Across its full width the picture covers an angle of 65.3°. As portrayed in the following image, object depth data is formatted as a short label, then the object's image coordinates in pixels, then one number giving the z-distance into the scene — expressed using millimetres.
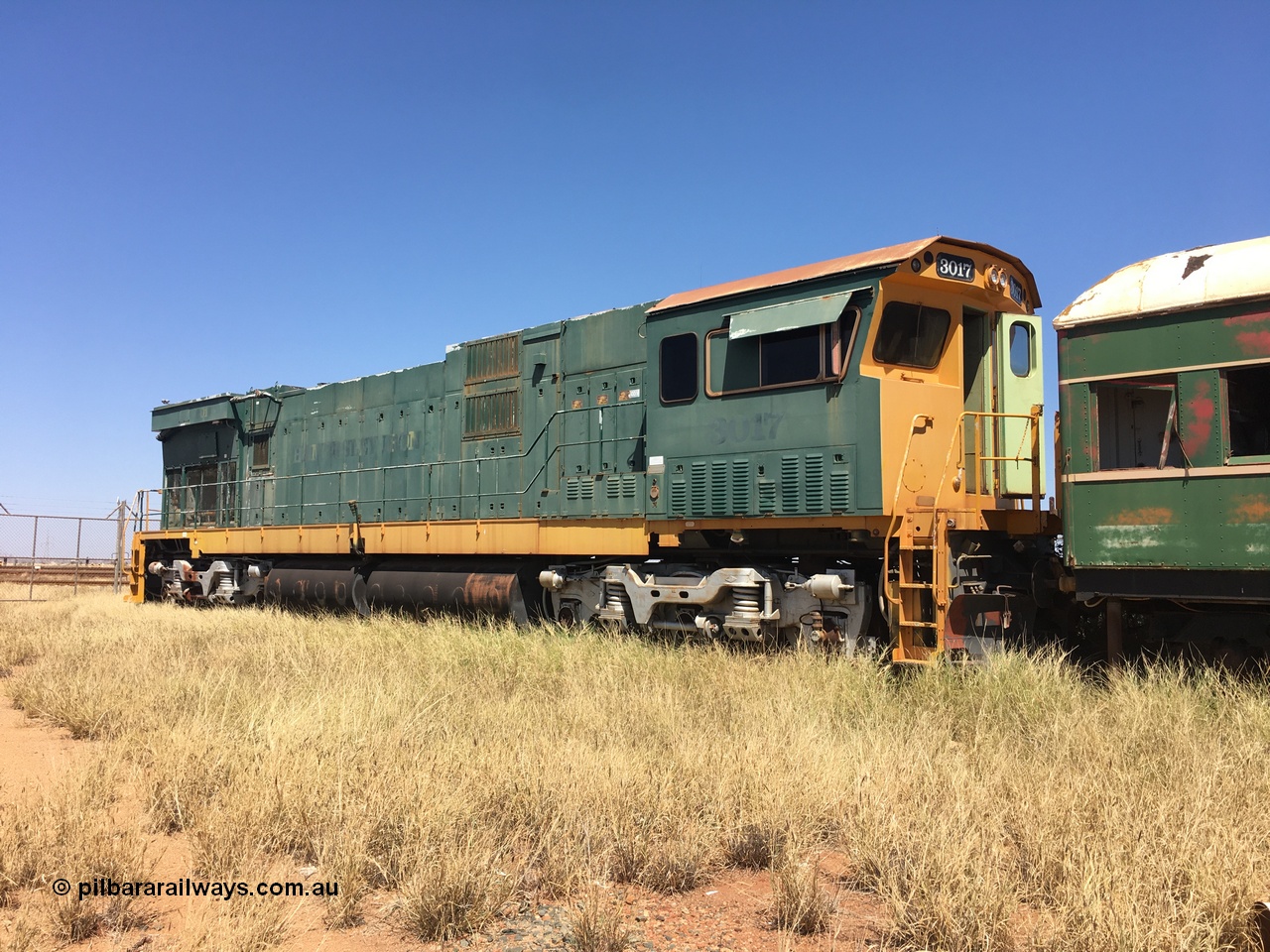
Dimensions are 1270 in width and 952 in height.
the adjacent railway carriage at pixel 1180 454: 7633
